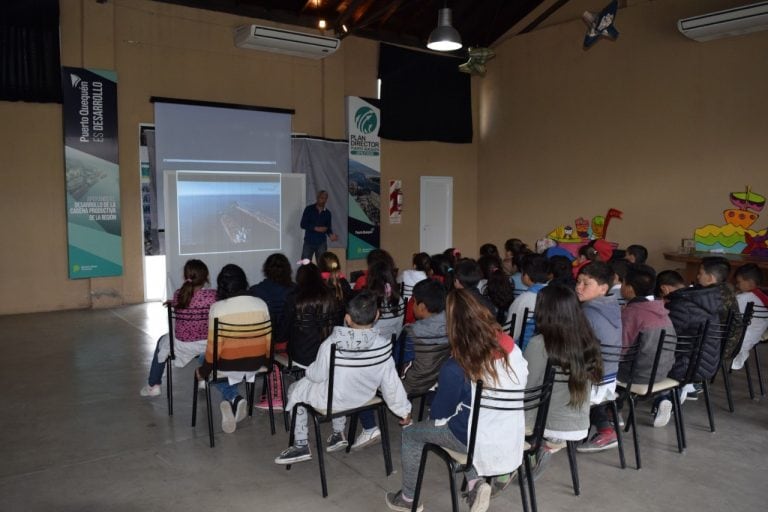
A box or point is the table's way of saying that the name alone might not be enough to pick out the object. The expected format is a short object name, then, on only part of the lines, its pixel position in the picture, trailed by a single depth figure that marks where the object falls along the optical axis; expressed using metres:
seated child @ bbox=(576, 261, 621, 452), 3.28
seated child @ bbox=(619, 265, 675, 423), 3.48
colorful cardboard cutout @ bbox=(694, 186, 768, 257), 7.87
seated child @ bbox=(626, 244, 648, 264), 5.66
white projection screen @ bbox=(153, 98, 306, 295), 8.10
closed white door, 10.91
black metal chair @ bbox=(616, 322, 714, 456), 3.43
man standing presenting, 8.74
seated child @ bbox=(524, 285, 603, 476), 2.78
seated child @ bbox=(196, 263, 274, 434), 3.63
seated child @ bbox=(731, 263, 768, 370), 4.59
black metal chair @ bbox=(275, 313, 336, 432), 3.73
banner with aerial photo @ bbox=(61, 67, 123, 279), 7.56
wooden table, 7.43
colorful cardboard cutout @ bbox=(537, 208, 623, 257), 9.37
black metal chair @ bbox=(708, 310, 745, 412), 3.85
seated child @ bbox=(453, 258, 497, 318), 4.06
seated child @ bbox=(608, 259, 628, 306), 4.50
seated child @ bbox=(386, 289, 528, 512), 2.51
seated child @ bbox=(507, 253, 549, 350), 3.99
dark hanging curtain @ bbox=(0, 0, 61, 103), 7.15
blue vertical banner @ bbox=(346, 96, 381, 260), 9.85
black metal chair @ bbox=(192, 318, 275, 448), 3.59
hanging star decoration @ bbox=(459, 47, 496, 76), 9.41
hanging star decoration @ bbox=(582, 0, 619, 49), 7.95
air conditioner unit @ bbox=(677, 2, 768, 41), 7.22
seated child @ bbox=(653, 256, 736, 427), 3.73
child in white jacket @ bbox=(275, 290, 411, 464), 3.04
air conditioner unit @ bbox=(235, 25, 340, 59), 8.30
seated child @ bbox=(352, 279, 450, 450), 3.44
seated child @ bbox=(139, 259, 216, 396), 4.00
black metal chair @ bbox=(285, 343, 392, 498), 3.01
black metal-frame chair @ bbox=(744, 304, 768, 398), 4.49
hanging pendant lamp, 6.41
